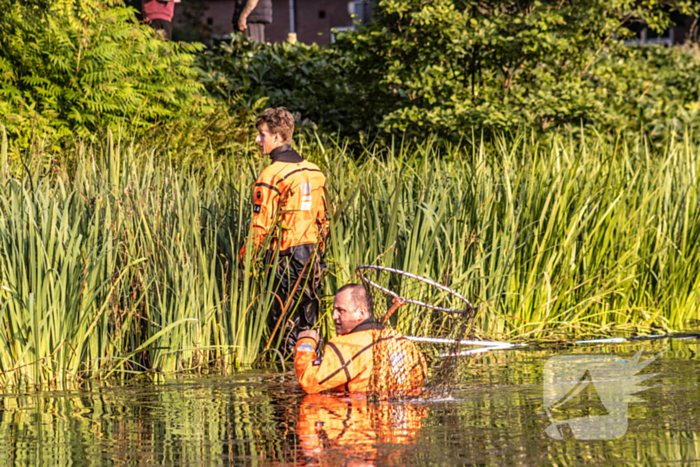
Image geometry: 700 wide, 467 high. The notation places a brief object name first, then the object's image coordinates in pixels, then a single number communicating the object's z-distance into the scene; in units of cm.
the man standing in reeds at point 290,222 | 1430
